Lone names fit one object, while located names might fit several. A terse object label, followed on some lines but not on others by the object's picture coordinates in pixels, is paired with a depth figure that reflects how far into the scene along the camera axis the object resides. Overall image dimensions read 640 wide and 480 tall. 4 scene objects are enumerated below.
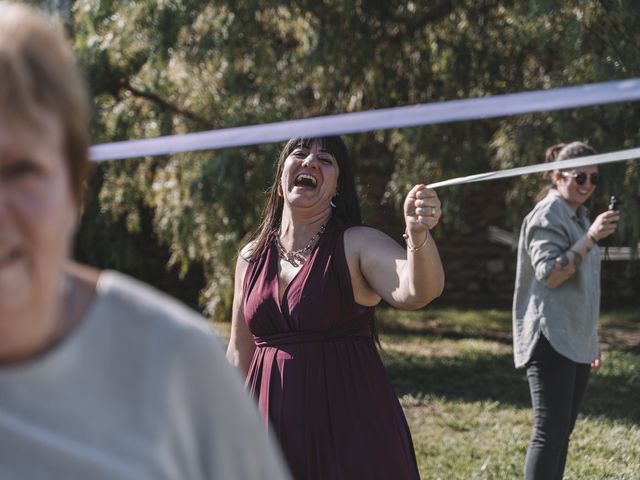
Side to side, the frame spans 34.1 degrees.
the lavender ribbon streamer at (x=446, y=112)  1.65
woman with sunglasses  4.65
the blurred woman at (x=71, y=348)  1.06
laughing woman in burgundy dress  3.32
